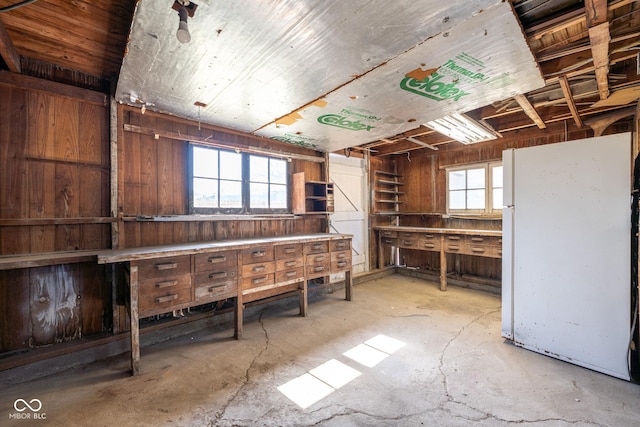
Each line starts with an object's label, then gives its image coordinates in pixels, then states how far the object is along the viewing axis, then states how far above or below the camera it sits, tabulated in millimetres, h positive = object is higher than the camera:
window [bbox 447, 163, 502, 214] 4383 +376
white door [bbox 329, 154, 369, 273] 4559 +151
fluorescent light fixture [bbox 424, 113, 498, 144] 3229 +1125
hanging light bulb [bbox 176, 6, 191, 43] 1328 +954
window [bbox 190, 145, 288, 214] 2971 +366
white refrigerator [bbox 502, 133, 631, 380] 1955 -340
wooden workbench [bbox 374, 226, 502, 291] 3705 -487
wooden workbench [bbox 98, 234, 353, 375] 2057 -570
